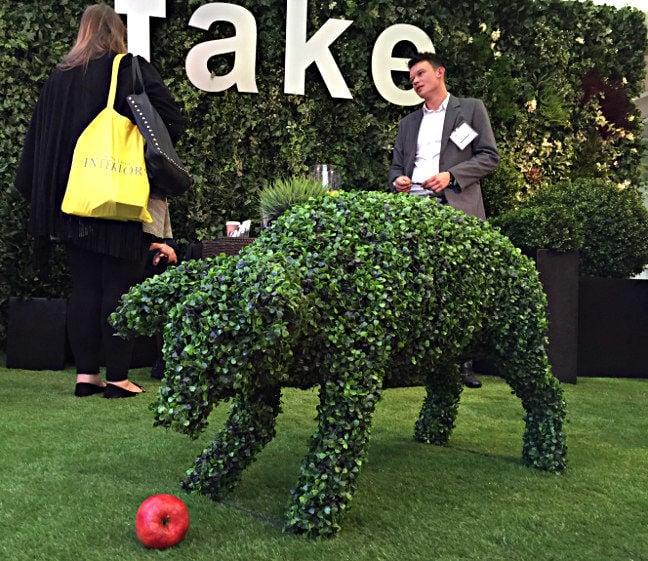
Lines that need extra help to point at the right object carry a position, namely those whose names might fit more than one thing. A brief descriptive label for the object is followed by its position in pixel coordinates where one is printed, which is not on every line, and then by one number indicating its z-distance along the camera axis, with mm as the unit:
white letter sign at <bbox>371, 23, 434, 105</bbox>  6152
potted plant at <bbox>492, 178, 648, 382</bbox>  5512
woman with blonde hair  4016
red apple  1934
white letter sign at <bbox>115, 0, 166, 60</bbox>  5750
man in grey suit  4270
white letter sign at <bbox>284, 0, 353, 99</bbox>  5984
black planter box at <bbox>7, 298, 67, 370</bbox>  5219
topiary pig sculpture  1899
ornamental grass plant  4152
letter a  5844
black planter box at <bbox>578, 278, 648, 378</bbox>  5523
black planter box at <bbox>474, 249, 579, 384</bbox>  5078
